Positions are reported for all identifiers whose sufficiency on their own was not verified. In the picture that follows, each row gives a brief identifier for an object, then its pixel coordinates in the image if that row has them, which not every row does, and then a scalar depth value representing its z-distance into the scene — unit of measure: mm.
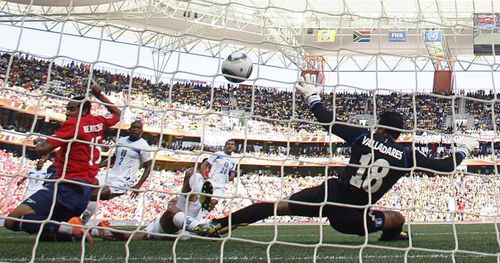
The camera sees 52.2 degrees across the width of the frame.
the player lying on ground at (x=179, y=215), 5098
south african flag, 22797
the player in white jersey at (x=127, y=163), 6543
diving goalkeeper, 4125
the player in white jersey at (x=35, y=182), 8938
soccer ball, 4938
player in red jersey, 4422
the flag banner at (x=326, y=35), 22703
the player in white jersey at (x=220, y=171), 7855
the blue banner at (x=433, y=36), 21641
